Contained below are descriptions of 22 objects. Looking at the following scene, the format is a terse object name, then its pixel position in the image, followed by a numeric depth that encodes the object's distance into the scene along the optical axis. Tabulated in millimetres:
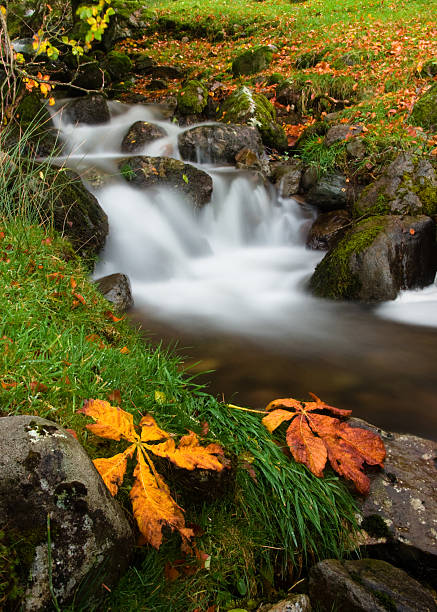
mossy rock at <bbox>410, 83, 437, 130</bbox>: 7240
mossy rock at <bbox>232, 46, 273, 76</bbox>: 12578
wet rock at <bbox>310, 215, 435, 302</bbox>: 4945
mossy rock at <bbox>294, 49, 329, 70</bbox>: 11727
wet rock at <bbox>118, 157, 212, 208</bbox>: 6891
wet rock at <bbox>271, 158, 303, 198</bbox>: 7883
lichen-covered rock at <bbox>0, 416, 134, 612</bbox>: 1102
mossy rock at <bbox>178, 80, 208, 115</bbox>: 10531
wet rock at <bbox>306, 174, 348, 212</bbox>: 7070
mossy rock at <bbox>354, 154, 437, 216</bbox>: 5473
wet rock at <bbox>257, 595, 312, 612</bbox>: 1501
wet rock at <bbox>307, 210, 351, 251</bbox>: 6809
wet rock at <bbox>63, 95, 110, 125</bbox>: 10039
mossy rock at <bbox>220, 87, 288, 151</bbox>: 9328
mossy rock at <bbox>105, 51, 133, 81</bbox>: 12758
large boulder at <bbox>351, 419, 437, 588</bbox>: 1775
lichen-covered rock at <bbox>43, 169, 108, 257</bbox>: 4629
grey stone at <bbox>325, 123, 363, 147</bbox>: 7430
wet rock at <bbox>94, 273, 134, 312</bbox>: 4398
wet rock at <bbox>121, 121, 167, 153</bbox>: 9219
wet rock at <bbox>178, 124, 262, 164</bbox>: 8795
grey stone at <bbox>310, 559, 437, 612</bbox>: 1454
